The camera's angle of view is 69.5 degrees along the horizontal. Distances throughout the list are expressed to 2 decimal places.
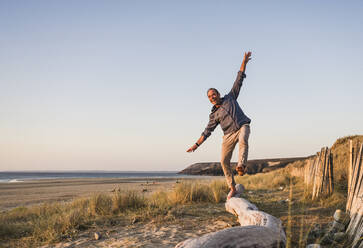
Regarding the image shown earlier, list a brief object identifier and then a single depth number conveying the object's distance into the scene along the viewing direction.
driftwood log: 2.35
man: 5.20
